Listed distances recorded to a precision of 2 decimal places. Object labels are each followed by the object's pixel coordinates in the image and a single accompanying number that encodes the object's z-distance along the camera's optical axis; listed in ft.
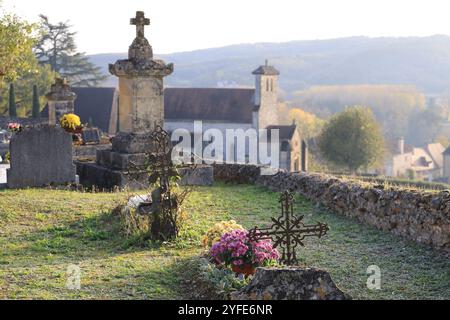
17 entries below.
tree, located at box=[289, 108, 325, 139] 293.02
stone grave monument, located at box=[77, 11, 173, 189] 50.80
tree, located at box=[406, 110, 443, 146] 417.49
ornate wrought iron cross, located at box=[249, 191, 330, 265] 25.18
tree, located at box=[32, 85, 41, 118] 149.07
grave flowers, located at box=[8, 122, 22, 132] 61.37
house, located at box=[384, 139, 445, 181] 288.02
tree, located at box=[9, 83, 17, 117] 138.62
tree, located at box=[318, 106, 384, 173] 184.44
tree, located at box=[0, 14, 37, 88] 81.41
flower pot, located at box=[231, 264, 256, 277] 26.11
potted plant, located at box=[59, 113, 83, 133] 62.44
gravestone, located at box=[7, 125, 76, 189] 46.80
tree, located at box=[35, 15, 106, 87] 214.28
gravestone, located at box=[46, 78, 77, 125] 75.66
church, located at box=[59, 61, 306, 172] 192.24
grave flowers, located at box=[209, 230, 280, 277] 26.12
